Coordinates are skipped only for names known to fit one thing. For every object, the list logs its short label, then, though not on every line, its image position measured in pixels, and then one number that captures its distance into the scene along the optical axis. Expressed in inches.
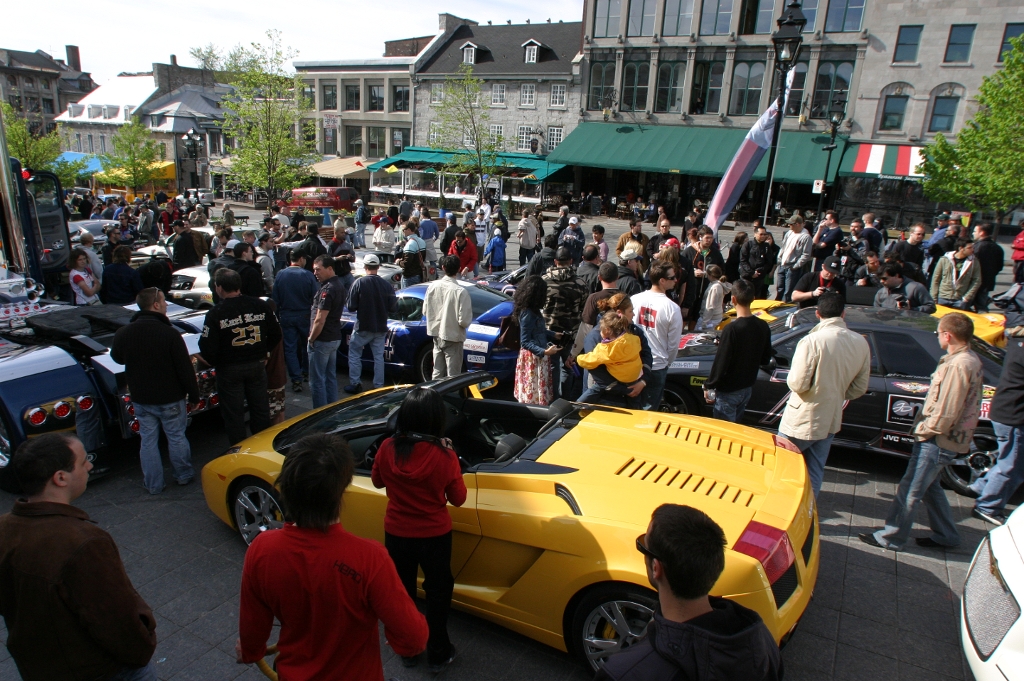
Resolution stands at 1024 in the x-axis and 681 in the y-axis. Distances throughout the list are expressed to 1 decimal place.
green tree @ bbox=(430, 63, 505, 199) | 1311.5
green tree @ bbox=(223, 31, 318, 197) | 912.3
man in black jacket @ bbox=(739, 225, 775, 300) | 428.1
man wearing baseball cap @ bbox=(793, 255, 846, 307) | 337.7
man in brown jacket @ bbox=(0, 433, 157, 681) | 83.7
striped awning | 1037.2
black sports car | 217.6
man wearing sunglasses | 66.4
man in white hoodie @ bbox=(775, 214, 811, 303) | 409.1
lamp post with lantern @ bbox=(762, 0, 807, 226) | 335.0
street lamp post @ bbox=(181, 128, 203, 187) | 1031.0
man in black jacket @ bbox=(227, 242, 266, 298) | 311.3
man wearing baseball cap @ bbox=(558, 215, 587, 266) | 494.6
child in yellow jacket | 202.5
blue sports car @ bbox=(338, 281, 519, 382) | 298.7
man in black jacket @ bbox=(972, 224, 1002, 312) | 391.9
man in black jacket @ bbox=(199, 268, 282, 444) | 204.7
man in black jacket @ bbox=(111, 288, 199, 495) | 190.7
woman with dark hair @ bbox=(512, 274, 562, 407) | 231.5
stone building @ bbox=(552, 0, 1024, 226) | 1035.3
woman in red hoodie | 118.3
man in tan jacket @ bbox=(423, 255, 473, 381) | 266.1
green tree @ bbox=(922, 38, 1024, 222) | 661.9
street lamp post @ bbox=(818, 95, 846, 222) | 693.3
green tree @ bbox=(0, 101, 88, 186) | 1393.9
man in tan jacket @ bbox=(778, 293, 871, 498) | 177.9
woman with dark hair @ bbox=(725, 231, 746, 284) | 442.1
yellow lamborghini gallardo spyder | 117.3
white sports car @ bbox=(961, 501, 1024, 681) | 109.9
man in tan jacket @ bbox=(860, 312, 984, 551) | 164.1
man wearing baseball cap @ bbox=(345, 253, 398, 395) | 282.2
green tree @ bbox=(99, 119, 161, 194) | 1515.7
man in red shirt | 81.2
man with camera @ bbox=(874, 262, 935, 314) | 306.3
